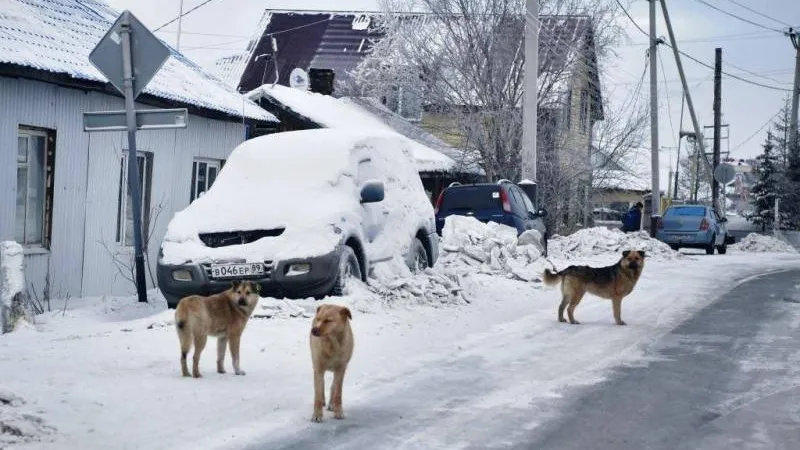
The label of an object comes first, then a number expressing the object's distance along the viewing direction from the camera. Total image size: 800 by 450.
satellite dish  35.38
